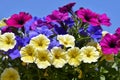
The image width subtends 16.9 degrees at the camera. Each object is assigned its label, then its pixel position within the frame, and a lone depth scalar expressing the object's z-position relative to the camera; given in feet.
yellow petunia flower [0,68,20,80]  6.68
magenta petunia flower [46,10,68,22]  7.10
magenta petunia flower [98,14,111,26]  7.26
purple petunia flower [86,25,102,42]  7.13
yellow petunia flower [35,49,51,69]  6.48
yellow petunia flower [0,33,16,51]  6.74
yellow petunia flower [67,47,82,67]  6.61
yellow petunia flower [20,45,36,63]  6.55
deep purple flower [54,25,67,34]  7.04
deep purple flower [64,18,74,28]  7.13
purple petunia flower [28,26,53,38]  6.85
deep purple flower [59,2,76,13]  7.40
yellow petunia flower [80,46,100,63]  6.70
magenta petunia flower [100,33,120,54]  6.78
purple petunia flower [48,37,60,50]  6.72
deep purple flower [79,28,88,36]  7.10
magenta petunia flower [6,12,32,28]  7.16
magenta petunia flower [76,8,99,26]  7.04
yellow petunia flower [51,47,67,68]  6.50
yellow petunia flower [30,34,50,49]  6.62
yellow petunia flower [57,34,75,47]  6.72
